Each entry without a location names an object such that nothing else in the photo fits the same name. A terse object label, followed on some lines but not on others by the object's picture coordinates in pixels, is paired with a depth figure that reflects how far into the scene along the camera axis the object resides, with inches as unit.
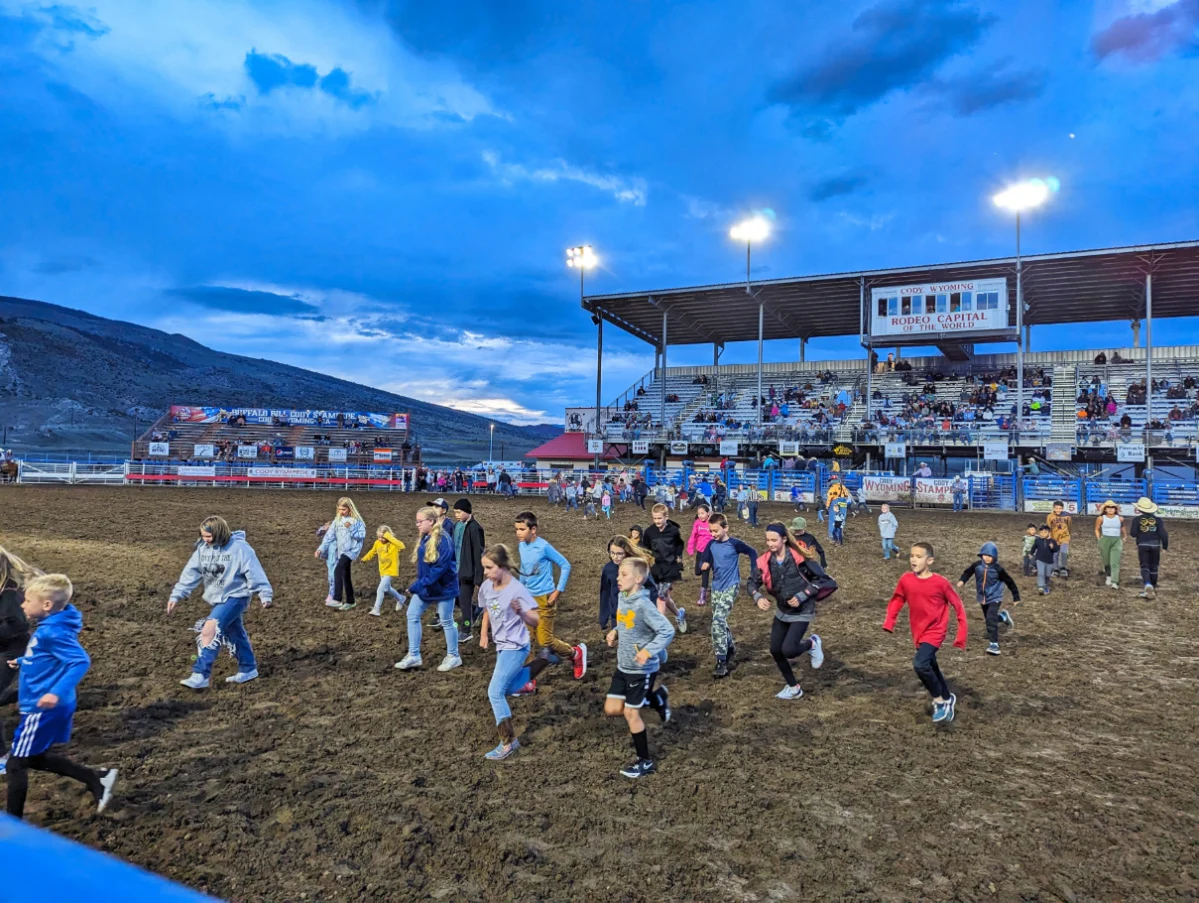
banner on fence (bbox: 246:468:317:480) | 1497.3
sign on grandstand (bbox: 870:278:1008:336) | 1363.2
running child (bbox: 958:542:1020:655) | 336.2
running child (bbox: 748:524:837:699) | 261.9
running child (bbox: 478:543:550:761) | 216.5
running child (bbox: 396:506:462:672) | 287.6
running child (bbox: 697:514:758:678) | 299.3
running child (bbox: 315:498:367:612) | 387.2
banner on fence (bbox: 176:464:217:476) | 1496.1
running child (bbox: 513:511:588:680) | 285.6
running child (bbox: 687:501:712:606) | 378.9
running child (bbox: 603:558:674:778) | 205.2
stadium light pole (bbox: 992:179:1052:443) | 1250.6
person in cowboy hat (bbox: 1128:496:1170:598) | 462.0
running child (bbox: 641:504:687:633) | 337.2
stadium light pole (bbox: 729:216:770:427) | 1542.8
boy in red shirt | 243.4
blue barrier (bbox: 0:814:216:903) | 43.7
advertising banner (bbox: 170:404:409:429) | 1996.8
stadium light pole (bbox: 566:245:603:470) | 1717.5
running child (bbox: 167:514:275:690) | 256.2
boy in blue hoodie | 162.1
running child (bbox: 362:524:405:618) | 370.0
